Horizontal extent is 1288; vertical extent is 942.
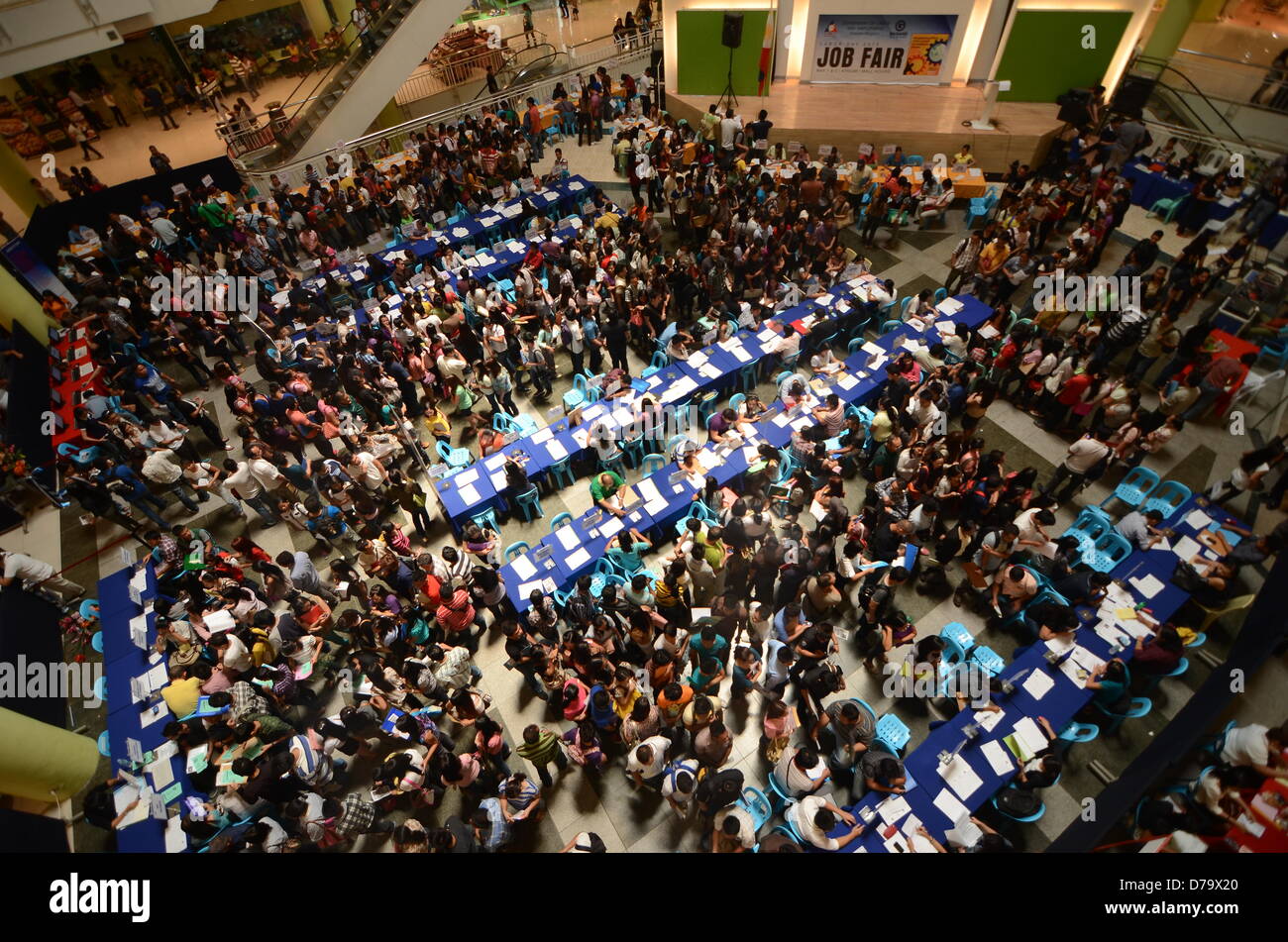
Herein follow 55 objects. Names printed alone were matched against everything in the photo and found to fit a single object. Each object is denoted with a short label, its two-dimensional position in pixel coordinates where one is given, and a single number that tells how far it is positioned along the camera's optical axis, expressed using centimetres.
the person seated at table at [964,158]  1554
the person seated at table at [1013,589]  753
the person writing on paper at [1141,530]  784
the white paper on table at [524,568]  826
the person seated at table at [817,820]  561
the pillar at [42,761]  691
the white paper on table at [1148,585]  740
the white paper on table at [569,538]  852
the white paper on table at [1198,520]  800
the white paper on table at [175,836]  630
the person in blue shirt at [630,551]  826
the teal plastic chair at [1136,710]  648
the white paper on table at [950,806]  592
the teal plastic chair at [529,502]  946
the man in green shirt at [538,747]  623
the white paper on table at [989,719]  649
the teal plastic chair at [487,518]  933
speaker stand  1884
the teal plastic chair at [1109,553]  795
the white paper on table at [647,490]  909
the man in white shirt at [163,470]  968
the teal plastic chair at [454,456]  1012
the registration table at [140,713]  643
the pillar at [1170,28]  1482
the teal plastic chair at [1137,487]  876
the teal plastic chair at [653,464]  989
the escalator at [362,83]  1759
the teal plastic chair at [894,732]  683
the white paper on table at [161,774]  674
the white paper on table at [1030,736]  633
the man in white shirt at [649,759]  621
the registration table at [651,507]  825
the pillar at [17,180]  1684
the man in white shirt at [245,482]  952
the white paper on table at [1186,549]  769
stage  1630
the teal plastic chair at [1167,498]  823
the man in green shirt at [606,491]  888
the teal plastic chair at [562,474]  1012
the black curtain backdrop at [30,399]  1134
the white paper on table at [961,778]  607
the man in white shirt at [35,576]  877
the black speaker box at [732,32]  1772
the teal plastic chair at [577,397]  1114
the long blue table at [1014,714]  601
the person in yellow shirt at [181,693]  728
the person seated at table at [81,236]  1559
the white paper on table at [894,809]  595
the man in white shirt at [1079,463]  846
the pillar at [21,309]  1275
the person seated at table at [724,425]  941
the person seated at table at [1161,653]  647
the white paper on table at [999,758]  618
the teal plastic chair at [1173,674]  680
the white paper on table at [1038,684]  672
